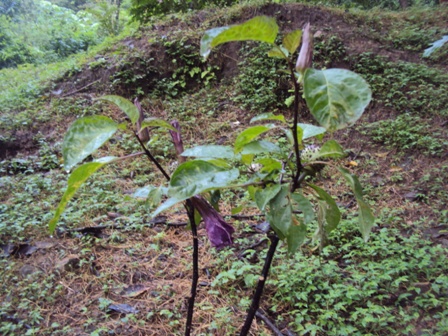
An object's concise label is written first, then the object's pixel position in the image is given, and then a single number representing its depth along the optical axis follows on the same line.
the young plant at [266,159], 0.52
